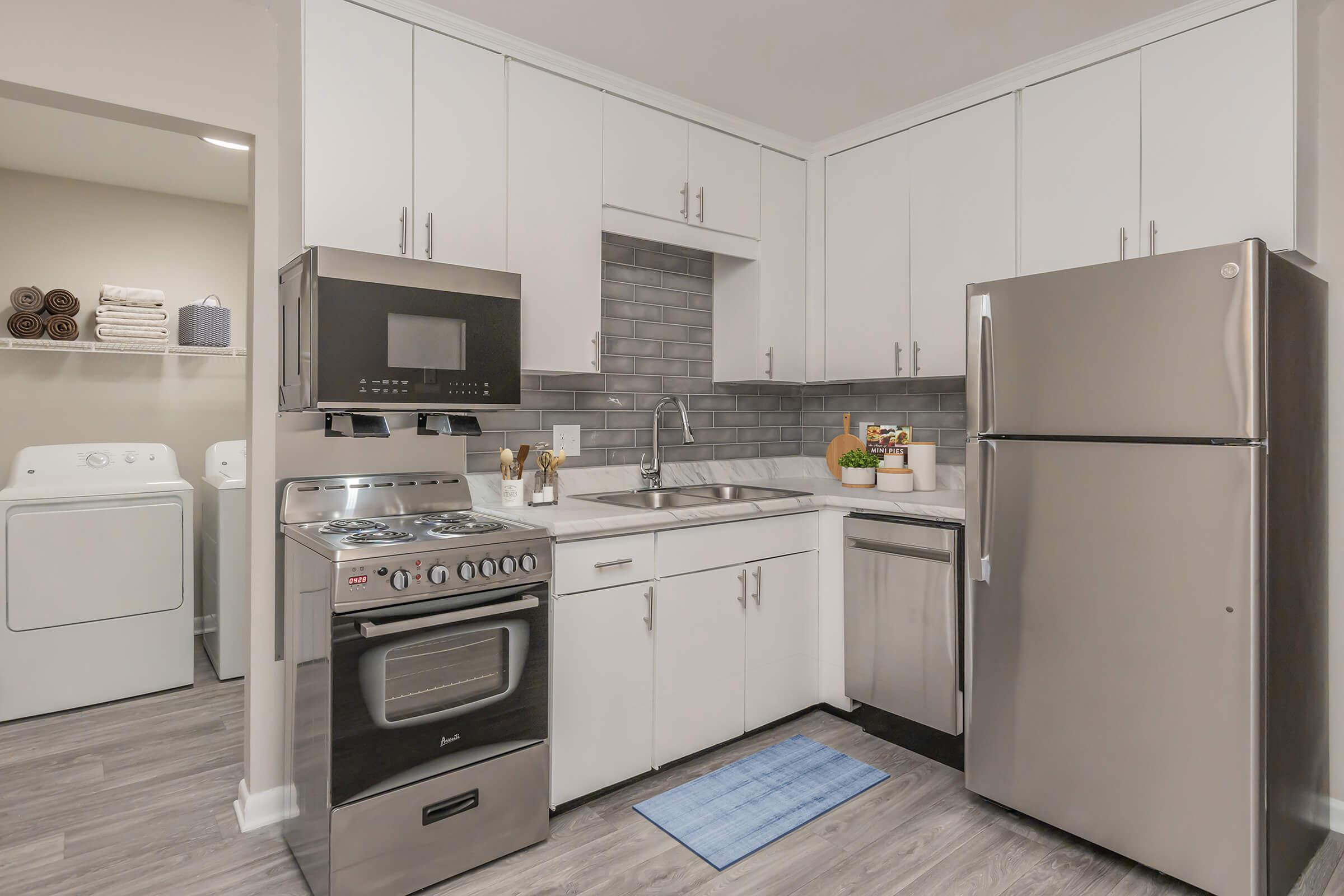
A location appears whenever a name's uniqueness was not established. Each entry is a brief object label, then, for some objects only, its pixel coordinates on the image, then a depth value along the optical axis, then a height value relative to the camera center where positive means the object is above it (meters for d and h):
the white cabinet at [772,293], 3.25 +0.67
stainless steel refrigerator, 1.75 -0.29
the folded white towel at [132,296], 3.77 +0.74
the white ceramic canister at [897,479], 2.93 -0.14
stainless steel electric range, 1.75 -0.65
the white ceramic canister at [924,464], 2.99 -0.08
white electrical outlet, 2.95 +0.01
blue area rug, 2.13 -1.13
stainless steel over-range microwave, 1.97 +0.30
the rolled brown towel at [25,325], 3.57 +0.55
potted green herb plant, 3.18 -0.11
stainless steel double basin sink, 3.00 -0.22
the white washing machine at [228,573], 3.55 -0.64
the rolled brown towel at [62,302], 3.68 +0.68
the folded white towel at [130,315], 3.77 +0.64
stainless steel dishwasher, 2.49 -0.62
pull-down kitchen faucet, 3.14 -0.11
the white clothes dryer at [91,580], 3.14 -0.62
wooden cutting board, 3.49 -0.01
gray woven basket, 4.00 +0.63
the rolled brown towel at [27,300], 3.57 +0.68
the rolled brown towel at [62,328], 3.66 +0.55
